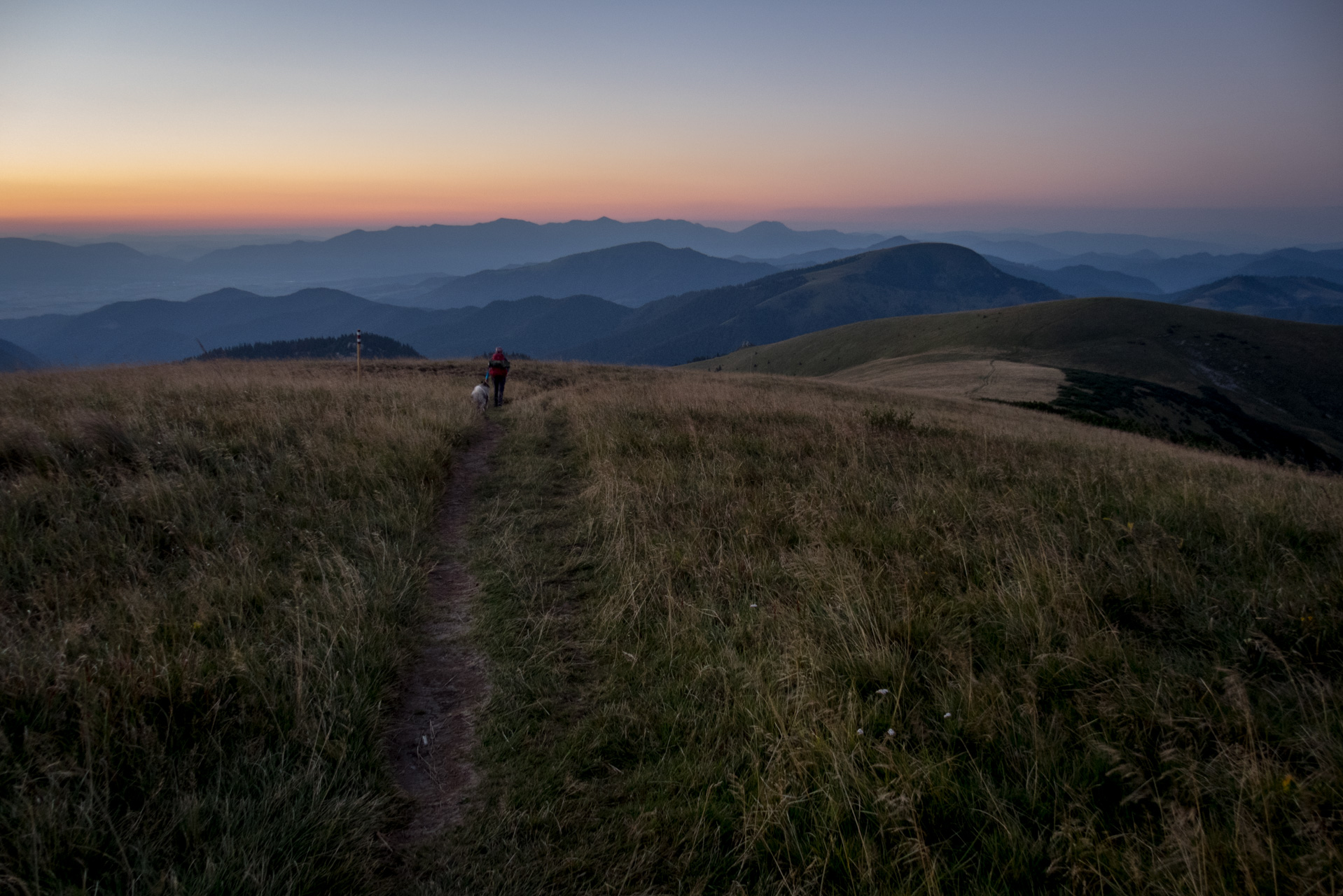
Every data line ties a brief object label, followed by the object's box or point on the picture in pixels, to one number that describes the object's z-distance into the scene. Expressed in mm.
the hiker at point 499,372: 16156
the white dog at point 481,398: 14492
